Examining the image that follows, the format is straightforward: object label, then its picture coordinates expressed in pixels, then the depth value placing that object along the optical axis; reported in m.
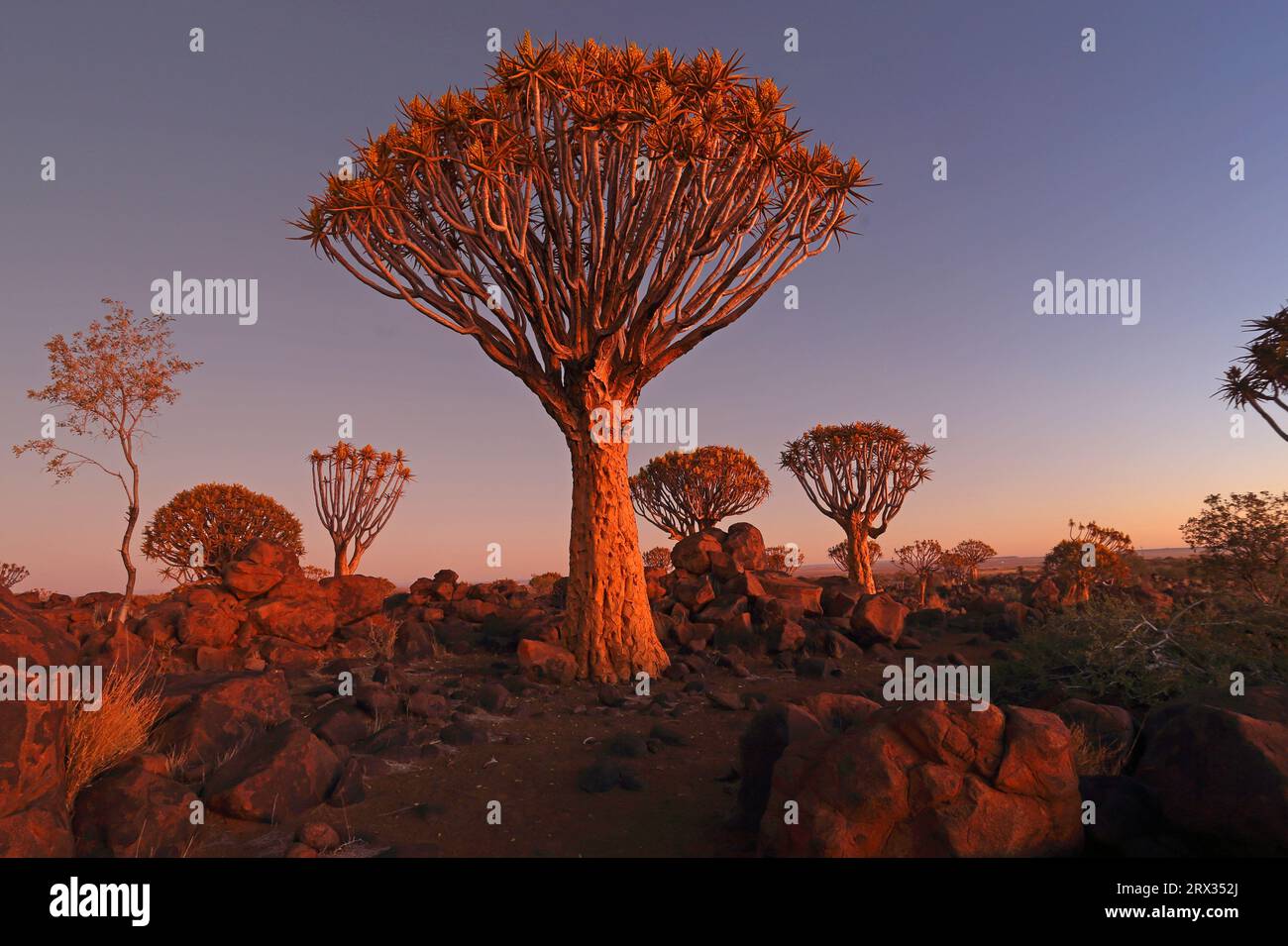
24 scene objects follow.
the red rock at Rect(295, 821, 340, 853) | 5.16
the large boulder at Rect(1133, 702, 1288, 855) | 4.16
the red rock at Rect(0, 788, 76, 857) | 4.36
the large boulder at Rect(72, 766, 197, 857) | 5.00
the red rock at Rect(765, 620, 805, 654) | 13.80
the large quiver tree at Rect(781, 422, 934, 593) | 24.14
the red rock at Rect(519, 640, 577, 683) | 11.24
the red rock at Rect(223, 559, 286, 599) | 14.63
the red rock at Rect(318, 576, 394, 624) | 15.33
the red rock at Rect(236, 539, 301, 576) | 16.05
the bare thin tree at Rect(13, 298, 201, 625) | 14.62
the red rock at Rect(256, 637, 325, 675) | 12.53
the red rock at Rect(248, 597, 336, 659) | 13.82
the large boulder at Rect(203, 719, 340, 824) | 5.66
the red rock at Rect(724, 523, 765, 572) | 20.11
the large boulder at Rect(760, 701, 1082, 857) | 4.16
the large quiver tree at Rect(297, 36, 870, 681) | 10.77
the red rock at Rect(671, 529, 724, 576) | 19.28
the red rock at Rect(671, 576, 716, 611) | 16.20
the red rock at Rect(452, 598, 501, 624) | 16.28
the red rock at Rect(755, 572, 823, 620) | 15.34
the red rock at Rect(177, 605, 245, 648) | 13.02
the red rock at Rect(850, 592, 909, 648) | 14.91
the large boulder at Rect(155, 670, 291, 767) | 6.76
